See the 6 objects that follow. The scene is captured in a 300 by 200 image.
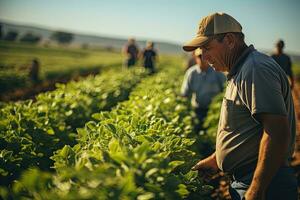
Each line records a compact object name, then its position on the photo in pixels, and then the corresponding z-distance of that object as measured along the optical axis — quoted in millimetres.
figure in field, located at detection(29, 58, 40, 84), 19484
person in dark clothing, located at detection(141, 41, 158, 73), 15844
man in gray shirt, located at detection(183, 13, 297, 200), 2090
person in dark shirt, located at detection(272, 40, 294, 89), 8070
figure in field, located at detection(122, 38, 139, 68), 17156
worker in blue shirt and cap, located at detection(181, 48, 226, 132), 6164
